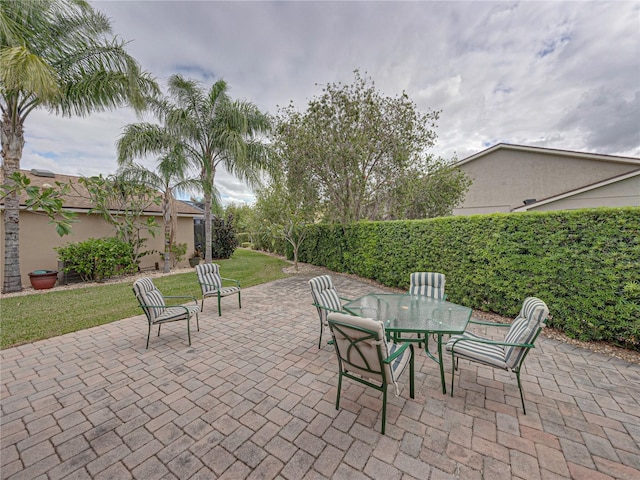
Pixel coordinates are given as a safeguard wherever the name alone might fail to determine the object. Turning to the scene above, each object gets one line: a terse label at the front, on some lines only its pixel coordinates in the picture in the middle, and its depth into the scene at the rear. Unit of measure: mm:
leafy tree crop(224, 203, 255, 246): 24900
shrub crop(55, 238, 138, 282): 8422
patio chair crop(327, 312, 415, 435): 2273
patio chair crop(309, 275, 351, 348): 3955
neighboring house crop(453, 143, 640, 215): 9359
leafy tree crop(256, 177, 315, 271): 10828
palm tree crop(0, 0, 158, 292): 6360
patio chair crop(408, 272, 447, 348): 4668
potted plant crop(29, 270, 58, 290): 7781
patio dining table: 2978
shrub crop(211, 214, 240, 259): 15453
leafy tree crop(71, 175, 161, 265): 8972
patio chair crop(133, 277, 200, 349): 4031
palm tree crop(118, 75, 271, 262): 9258
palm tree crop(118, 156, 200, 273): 9375
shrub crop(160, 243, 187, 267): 12070
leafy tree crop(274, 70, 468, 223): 8836
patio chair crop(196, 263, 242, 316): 5848
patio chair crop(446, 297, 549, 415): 2551
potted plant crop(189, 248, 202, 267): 13120
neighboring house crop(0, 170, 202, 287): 8414
